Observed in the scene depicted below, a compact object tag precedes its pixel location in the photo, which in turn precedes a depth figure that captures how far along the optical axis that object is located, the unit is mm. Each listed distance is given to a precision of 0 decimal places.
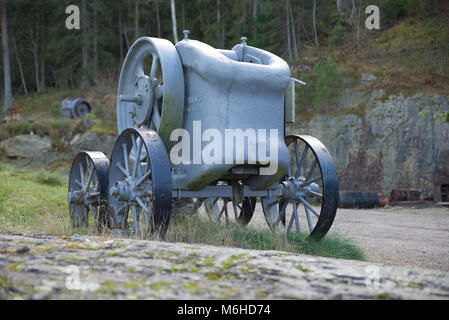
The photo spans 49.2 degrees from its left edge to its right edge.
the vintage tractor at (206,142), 5281
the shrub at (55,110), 21922
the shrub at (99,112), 20703
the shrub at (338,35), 22281
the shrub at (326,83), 17953
